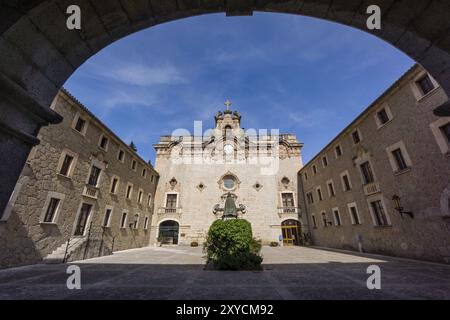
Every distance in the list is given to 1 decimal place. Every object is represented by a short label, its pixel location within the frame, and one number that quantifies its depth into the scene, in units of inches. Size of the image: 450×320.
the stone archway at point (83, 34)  87.1
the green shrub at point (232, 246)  294.5
